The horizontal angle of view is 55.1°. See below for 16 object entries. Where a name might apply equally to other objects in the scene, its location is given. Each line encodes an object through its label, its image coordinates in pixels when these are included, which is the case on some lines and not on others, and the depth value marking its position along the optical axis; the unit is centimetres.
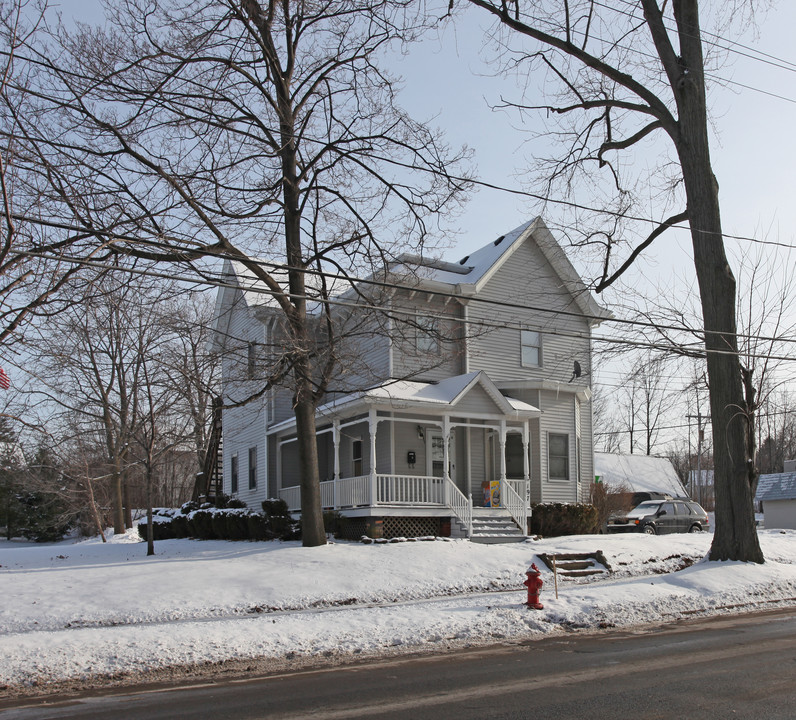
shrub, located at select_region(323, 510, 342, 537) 2155
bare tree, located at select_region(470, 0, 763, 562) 1695
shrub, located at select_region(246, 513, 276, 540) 2180
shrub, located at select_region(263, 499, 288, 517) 2302
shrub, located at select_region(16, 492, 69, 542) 4909
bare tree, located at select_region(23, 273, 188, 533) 3206
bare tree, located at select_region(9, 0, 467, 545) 1494
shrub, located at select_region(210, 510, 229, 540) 2420
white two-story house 2147
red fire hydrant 1248
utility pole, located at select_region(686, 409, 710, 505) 5312
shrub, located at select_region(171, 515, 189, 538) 2807
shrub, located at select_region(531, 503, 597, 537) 2338
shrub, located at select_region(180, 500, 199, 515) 2841
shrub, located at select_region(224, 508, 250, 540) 2297
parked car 2794
